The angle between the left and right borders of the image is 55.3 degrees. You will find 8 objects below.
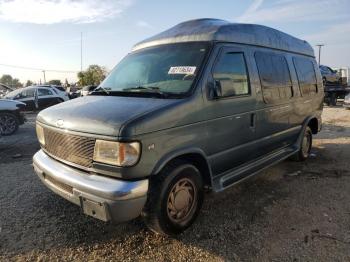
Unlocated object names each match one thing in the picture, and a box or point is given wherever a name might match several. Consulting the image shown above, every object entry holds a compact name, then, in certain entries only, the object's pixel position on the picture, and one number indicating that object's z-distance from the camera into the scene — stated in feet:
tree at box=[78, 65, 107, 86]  181.90
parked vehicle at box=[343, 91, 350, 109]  56.03
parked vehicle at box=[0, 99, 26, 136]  35.78
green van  10.09
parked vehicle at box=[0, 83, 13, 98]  65.25
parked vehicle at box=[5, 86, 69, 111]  52.39
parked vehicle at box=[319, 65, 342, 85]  71.82
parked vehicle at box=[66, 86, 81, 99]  68.69
